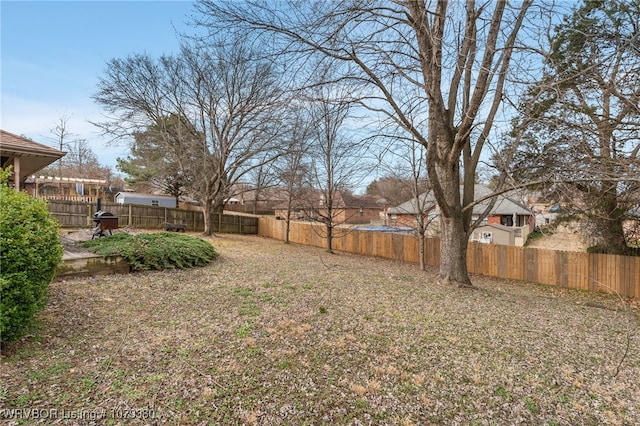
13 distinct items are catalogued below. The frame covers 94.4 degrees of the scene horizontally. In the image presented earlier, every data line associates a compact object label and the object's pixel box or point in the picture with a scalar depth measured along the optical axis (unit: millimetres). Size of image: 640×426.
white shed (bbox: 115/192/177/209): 21859
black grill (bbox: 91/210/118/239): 8078
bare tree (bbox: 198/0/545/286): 4684
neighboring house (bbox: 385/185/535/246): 13438
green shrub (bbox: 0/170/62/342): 2592
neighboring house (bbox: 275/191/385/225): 15820
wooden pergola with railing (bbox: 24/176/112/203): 18350
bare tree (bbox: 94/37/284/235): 13211
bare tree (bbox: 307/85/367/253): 13164
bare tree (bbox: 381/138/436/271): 10331
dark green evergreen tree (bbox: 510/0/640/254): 5285
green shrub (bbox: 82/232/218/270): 6008
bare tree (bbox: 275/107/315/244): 14109
